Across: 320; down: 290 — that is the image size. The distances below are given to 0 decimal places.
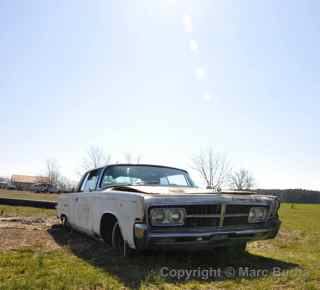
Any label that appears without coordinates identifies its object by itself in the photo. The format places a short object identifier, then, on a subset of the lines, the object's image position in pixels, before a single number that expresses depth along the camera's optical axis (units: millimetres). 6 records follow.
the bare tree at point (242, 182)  54500
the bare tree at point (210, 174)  45509
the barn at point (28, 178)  84188
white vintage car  3453
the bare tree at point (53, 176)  80450
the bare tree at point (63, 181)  85850
